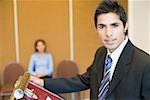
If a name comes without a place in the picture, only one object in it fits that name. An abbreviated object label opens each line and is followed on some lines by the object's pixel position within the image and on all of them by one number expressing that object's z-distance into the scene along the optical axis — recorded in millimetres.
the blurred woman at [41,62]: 5122
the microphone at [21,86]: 1708
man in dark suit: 1660
